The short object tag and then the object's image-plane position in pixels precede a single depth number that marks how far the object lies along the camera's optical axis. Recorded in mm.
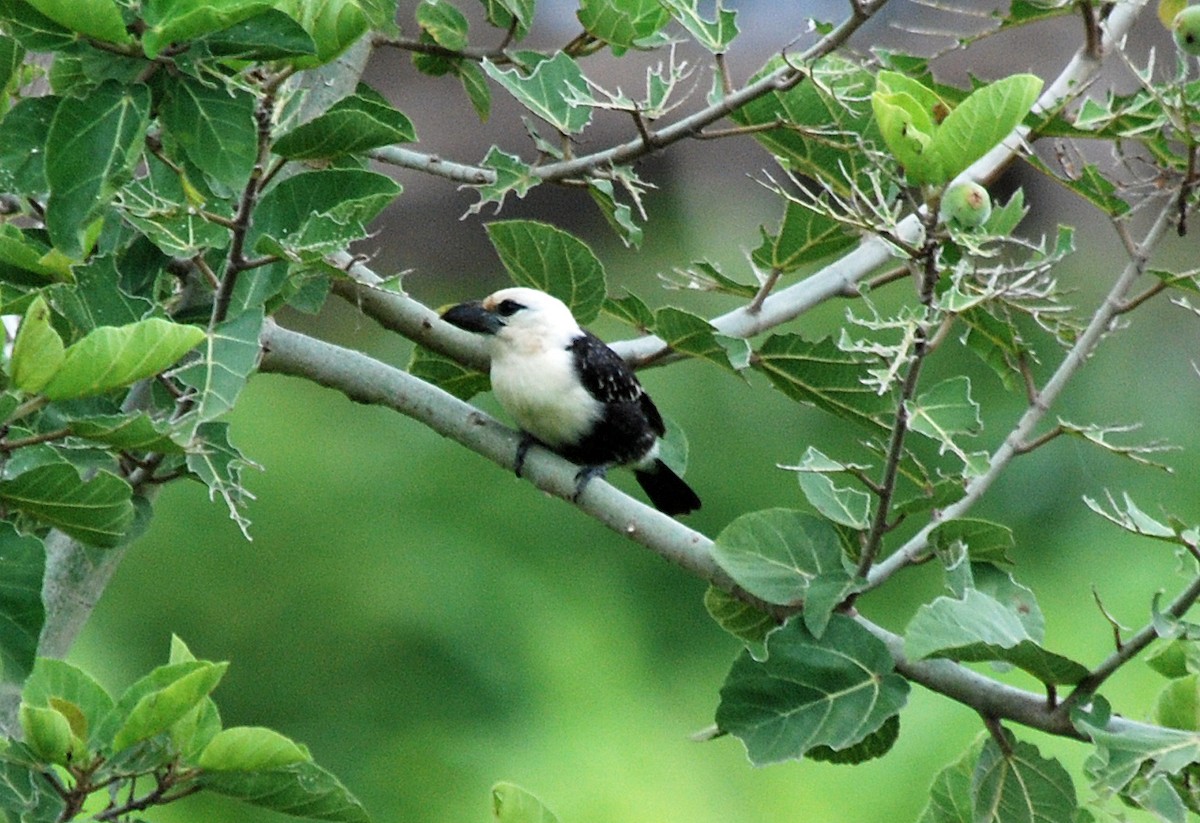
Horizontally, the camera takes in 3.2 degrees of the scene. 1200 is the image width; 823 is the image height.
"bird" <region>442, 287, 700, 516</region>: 13217
